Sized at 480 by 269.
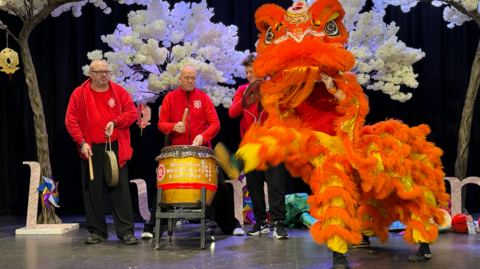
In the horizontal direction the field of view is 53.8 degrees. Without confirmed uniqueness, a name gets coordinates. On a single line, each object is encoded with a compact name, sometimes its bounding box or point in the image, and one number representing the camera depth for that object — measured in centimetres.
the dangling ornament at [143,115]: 490
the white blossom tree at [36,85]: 480
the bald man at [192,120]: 405
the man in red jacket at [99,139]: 388
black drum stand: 351
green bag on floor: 473
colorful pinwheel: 474
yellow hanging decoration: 473
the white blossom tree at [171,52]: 479
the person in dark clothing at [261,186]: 399
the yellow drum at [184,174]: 350
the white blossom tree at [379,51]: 498
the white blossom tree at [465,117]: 502
